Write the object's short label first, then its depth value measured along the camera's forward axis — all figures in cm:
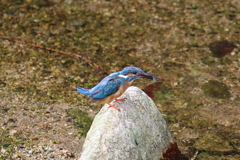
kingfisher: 952
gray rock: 894
